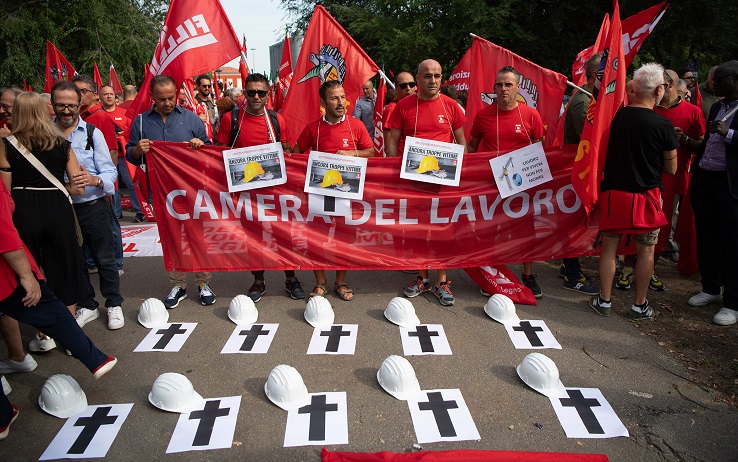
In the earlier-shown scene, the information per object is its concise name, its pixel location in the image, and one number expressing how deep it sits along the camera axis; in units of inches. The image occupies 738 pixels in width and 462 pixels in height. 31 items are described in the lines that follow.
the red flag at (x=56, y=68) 362.9
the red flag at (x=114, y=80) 426.5
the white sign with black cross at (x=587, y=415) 122.8
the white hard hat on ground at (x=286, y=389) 134.2
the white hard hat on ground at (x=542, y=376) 139.2
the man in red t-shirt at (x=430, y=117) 195.3
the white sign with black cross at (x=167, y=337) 169.3
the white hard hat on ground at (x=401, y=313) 180.7
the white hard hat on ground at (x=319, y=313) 182.9
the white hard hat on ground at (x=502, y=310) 182.7
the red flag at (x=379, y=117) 318.7
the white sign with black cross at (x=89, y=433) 118.8
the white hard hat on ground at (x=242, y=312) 187.2
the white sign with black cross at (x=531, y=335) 166.4
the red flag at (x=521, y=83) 239.4
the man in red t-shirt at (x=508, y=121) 194.4
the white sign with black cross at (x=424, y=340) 163.3
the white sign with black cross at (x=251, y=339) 166.1
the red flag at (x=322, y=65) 234.5
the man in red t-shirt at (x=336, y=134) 193.9
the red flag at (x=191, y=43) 199.9
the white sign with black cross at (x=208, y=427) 120.7
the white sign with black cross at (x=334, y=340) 164.4
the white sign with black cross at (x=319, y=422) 121.6
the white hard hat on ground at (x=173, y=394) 133.3
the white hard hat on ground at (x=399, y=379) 138.9
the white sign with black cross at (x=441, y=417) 121.9
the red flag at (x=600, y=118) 175.8
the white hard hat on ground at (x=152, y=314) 185.9
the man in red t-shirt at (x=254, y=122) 194.7
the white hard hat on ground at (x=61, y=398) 133.3
